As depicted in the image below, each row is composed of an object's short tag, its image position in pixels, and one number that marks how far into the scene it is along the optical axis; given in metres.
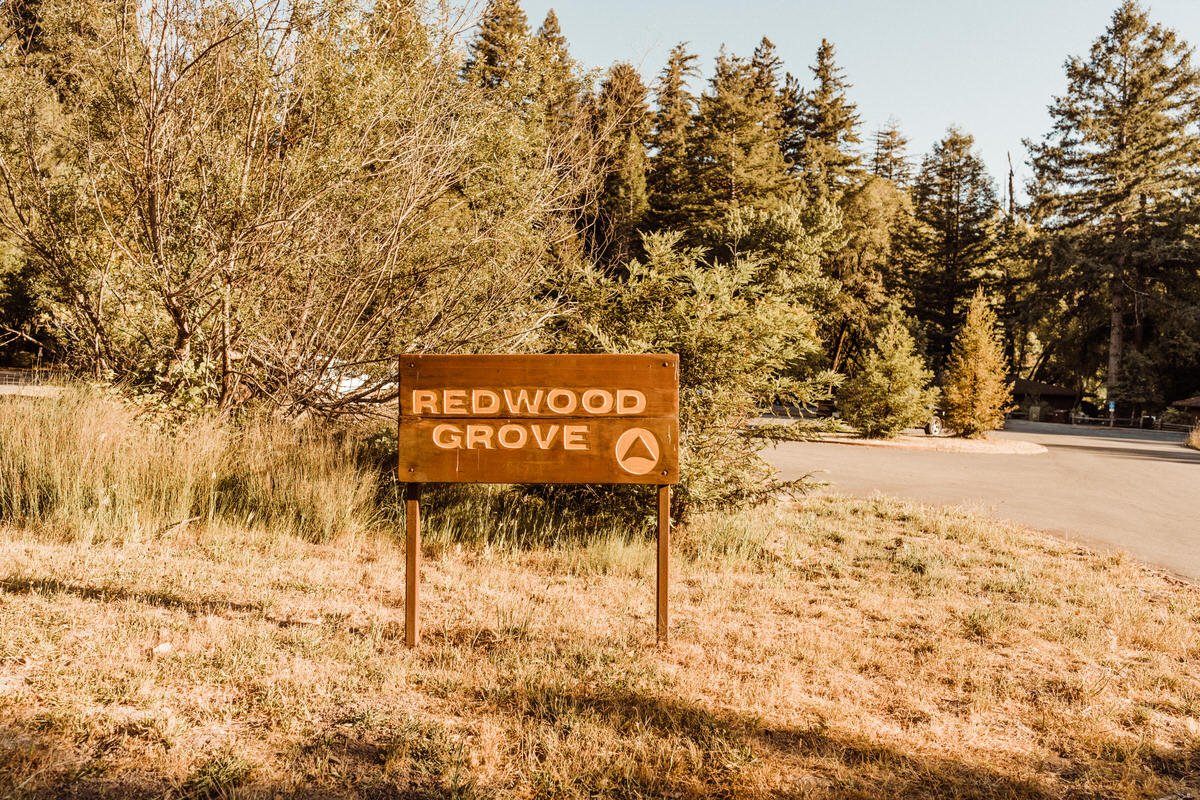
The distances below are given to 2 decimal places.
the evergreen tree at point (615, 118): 8.33
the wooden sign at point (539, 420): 3.91
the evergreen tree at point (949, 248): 47.06
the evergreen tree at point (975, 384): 20.61
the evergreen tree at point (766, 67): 50.03
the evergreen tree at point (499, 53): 8.09
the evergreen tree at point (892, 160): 57.81
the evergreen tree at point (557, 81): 8.70
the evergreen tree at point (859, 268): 40.09
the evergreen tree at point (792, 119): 49.34
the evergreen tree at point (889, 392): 19.92
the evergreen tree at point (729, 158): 39.44
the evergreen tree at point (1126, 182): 41.00
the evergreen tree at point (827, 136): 44.94
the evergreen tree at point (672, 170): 39.31
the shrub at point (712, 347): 6.16
